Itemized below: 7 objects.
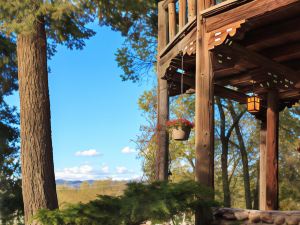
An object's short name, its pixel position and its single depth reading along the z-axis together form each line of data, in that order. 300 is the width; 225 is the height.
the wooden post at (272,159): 8.48
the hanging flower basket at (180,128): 6.82
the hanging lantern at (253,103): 8.28
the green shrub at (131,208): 4.18
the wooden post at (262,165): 9.81
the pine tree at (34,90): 7.43
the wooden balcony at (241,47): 5.20
